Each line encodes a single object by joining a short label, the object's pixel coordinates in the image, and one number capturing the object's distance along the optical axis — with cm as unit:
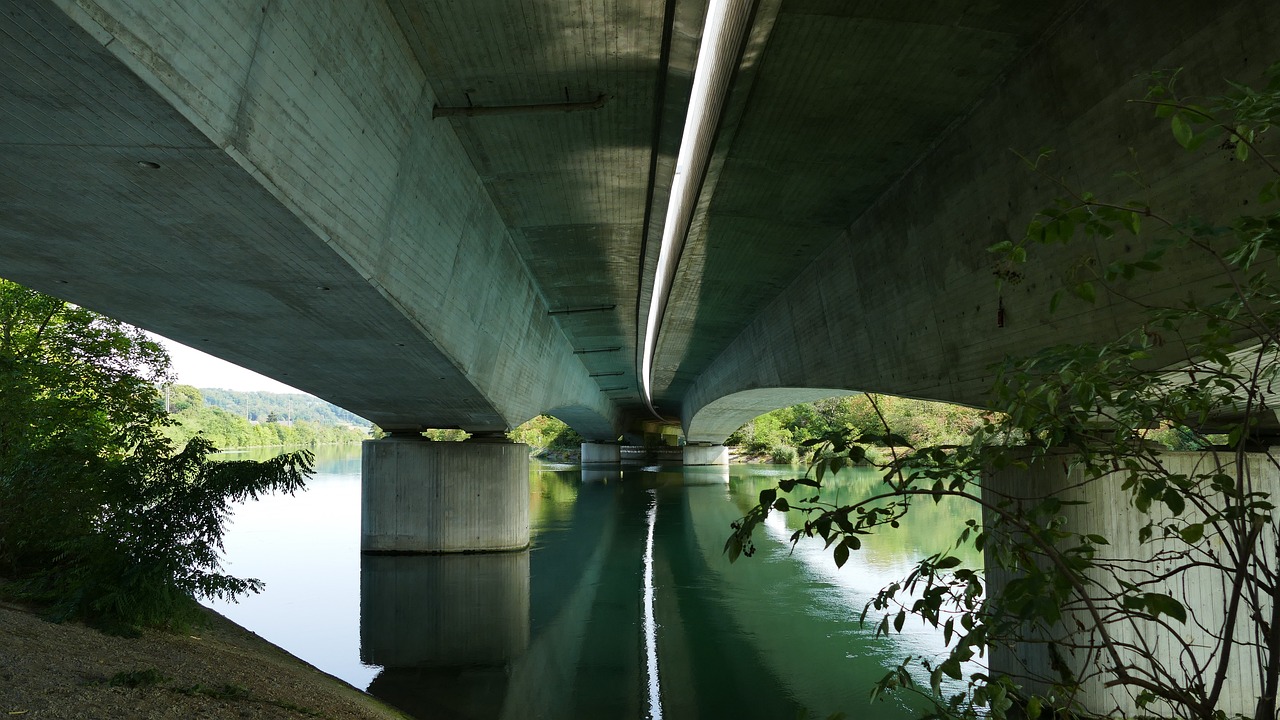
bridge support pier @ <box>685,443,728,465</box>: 5534
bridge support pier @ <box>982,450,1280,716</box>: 673
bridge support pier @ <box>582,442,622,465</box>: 5719
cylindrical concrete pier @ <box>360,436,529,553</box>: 1670
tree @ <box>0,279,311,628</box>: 700
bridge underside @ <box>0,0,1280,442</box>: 511
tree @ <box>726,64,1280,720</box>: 174
